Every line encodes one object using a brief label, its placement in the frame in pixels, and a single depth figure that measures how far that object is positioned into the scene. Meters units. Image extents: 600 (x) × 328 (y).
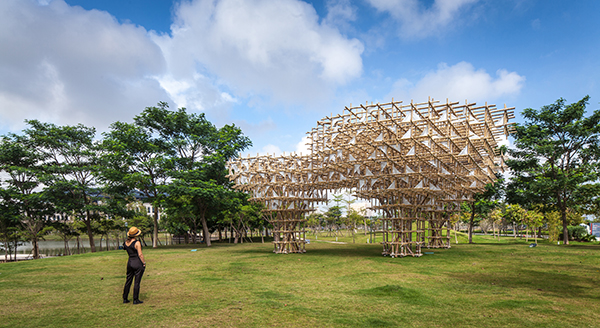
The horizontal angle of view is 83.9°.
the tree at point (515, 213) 27.38
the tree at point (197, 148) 26.55
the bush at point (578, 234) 31.72
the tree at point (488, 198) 28.52
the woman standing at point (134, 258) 7.09
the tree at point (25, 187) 26.75
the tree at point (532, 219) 26.12
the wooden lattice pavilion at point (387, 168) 15.61
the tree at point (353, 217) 37.78
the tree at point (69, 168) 26.80
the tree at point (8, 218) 26.91
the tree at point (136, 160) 26.72
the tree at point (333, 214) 54.19
